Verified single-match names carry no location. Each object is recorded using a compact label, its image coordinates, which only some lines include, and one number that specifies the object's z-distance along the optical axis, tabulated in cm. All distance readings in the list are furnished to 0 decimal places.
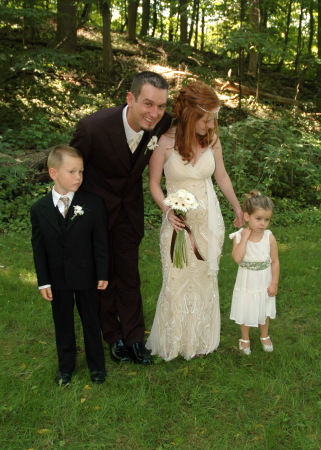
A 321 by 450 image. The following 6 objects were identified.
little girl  359
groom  314
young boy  310
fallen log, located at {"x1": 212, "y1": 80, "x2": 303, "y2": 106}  1477
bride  335
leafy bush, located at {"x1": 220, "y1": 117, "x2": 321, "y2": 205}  870
